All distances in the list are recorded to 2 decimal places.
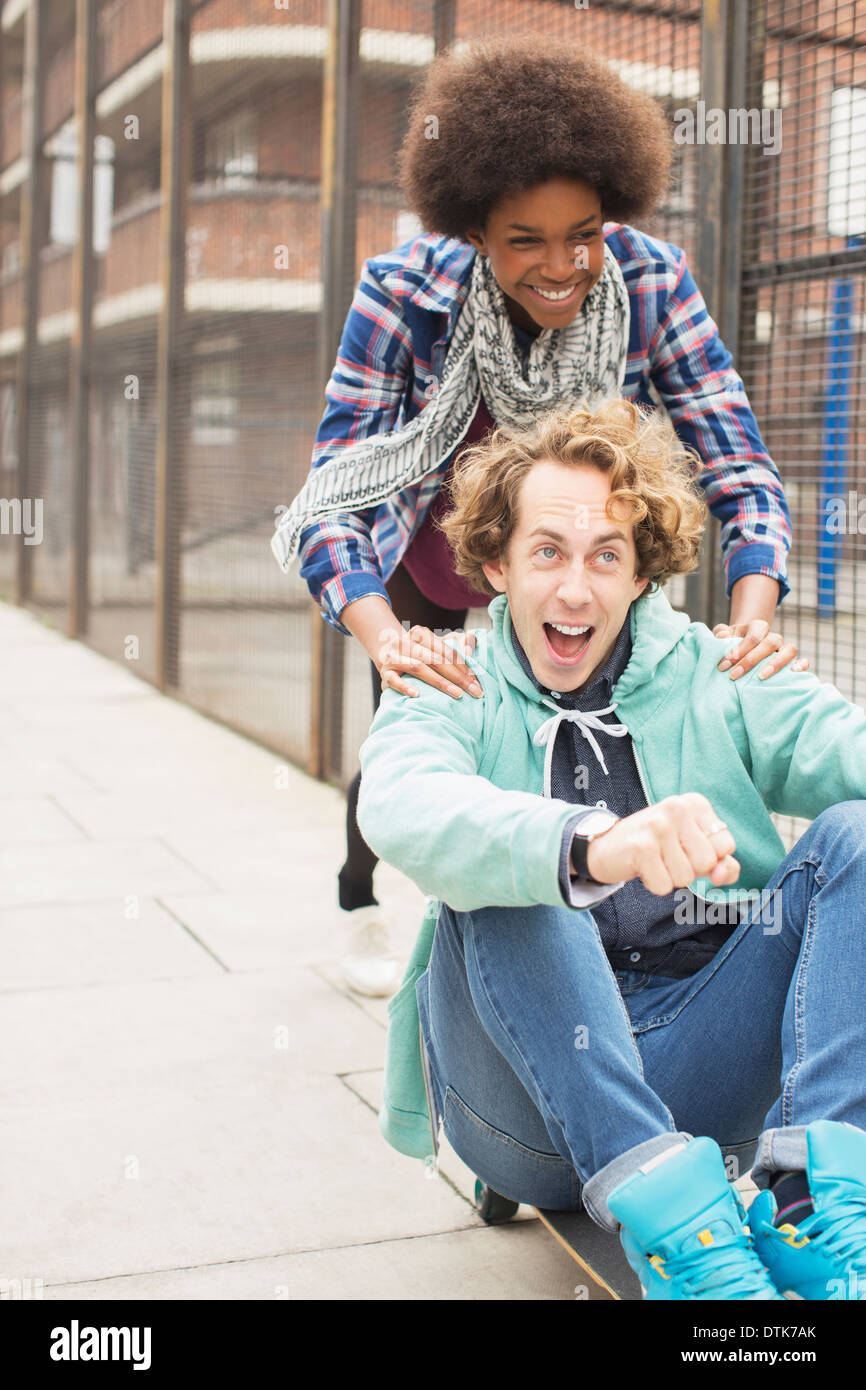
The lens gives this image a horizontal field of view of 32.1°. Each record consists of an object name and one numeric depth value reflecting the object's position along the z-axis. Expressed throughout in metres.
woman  2.40
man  1.62
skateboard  1.91
